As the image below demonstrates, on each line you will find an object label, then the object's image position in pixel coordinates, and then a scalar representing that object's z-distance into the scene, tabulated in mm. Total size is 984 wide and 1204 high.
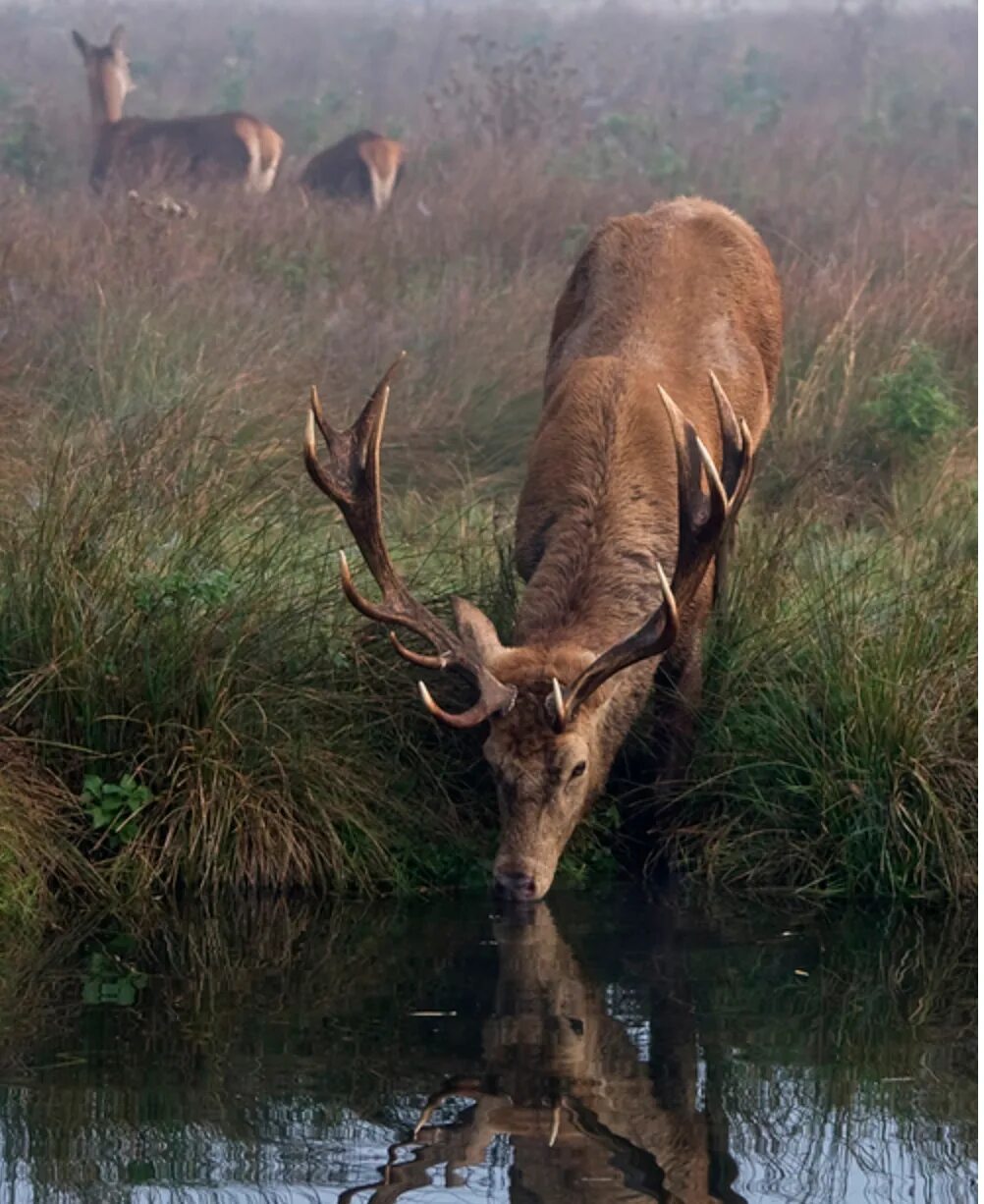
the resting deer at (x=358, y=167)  46687
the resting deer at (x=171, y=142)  46031
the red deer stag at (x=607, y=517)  15172
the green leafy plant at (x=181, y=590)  15992
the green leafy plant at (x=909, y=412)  24328
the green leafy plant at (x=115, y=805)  15625
